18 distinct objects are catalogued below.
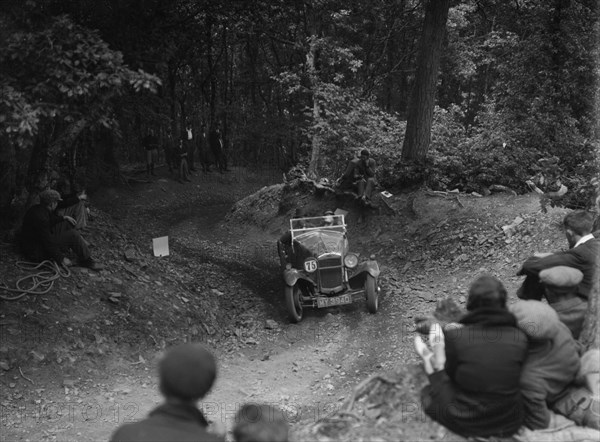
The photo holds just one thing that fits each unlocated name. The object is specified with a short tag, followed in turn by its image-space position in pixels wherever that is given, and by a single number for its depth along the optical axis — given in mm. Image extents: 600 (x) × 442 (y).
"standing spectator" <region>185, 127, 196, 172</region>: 23188
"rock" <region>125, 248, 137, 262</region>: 10625
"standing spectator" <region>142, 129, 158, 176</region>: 22375
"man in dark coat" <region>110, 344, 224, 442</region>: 2725
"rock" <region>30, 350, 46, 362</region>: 7168
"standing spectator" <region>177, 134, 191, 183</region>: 23203
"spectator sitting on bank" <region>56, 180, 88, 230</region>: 10484
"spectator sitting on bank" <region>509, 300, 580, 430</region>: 4027
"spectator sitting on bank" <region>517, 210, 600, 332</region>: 5078
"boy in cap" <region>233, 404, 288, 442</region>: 2697
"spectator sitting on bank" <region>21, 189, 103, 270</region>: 8992
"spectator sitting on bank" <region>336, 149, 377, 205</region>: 14211
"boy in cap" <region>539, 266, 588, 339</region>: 4605
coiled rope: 8023
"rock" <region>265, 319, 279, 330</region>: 9570
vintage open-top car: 9398
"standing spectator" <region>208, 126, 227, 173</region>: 24906
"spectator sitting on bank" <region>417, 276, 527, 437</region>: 3734
